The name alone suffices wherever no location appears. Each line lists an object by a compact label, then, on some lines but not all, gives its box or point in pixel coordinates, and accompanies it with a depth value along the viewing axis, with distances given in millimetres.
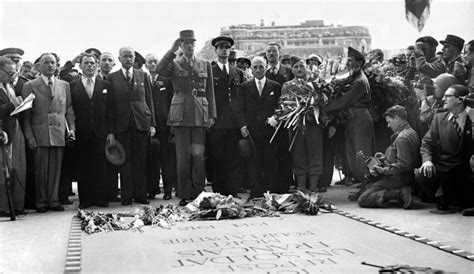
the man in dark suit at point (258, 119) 8922
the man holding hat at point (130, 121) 8547
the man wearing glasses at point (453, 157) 7039
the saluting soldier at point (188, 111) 8367
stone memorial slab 4441
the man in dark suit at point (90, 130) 8406
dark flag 7387
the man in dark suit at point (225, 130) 9000
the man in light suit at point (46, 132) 7973
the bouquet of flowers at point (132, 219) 6387
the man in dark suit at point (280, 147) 9055
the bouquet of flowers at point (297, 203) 7316
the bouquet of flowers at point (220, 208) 7012
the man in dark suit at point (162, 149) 9359
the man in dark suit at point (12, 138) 7586
